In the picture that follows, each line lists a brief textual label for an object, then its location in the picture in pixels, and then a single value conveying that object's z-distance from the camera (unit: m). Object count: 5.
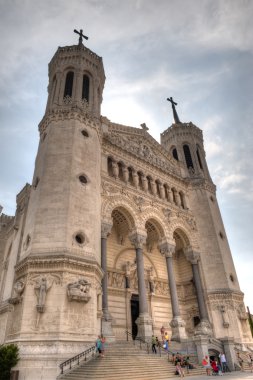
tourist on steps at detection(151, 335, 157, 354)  15.34
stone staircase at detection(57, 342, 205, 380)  11.16
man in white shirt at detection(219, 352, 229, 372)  16.52
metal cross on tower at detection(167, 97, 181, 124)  37.23
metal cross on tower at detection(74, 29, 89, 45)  27.35
